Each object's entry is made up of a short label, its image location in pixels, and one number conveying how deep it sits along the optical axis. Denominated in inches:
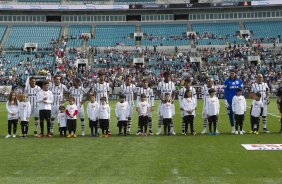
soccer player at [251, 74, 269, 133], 740.6
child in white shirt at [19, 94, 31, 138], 700.0
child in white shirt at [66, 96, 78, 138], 696.4
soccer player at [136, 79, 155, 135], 738.6
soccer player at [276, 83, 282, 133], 749.5
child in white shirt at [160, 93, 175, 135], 715.4
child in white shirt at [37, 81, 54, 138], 705.0
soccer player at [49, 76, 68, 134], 734.5
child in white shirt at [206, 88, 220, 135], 713.6
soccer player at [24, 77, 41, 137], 734.7
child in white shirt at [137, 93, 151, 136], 712.4
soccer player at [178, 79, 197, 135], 730.9
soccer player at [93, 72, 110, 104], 743.1
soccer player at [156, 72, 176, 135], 725.9
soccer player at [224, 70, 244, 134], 734.8
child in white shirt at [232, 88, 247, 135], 715.4
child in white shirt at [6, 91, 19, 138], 697.6
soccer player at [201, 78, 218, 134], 732.7
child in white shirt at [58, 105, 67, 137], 700.0
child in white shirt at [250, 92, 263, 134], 726.7
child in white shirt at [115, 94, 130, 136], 714.2
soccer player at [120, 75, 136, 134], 743.7
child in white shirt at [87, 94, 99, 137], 706.2
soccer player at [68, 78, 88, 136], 732.7
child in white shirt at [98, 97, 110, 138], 707.4
